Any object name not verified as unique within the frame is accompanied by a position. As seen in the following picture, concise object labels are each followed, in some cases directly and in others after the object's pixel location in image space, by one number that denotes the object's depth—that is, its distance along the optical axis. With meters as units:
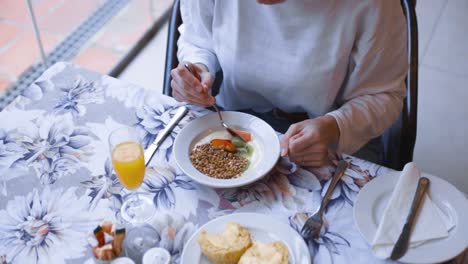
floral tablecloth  0.92
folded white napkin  0.91
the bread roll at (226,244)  0.86
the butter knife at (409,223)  0.90
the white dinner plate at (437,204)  0.89
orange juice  0.96
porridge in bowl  1.06
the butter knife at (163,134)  1.09
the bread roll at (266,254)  0.86
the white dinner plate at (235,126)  1.02
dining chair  1.28
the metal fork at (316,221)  0.93
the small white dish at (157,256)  0.87
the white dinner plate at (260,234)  0.88
